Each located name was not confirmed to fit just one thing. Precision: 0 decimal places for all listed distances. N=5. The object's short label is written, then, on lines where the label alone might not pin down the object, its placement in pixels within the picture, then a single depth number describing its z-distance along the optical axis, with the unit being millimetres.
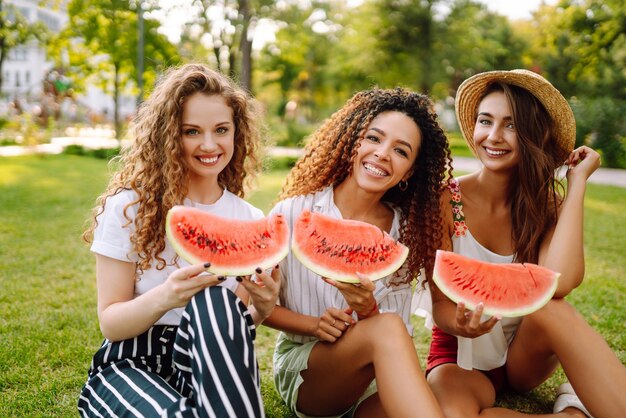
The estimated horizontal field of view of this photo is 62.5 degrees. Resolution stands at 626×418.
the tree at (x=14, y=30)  22062
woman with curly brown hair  2314
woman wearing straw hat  2529
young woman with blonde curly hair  1813
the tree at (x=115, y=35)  22203
